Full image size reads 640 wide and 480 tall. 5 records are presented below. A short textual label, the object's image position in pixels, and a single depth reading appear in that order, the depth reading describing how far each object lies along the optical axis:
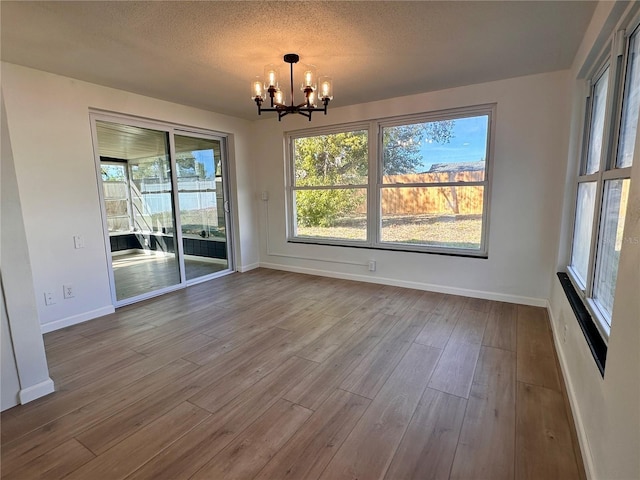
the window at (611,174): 1.64
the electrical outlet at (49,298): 3.05
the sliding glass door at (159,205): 3.71
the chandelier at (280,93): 2.46
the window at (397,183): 3.75
